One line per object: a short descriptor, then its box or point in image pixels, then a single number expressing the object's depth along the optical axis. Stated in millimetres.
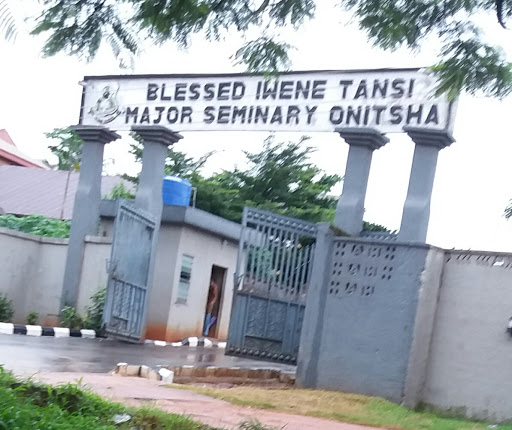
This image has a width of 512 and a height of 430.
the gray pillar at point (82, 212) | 17516
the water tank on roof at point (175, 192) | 19547
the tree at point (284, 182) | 26094
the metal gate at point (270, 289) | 12336
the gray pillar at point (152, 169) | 16297
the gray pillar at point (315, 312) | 10969
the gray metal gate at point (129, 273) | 15375
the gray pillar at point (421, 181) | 13078
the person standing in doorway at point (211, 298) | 21203
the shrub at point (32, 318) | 18297
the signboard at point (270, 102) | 13680
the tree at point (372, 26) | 6176
